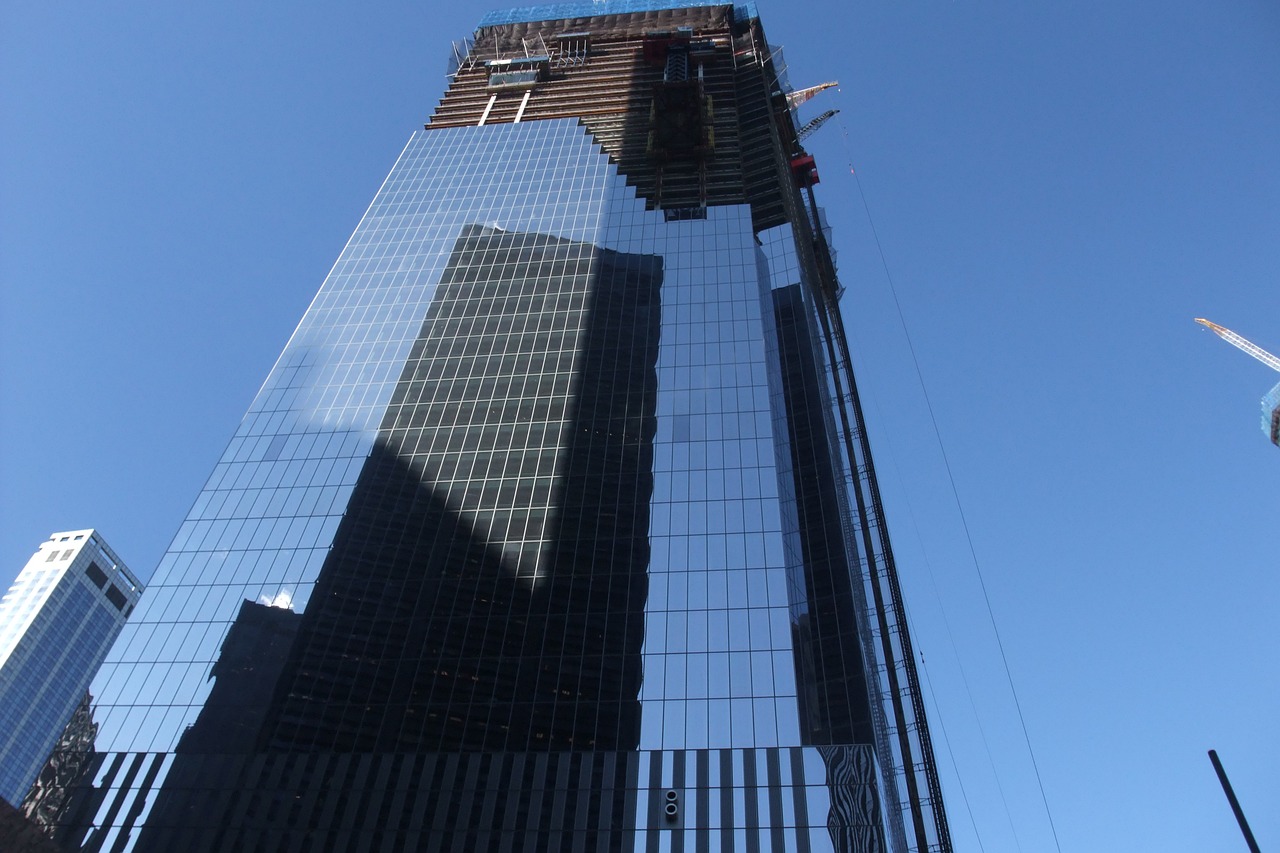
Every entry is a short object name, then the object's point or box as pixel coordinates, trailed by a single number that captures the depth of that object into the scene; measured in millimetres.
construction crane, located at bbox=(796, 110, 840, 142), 146000
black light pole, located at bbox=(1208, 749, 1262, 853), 23391
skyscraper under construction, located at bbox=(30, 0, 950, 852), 52656
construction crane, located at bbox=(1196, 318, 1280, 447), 173625
